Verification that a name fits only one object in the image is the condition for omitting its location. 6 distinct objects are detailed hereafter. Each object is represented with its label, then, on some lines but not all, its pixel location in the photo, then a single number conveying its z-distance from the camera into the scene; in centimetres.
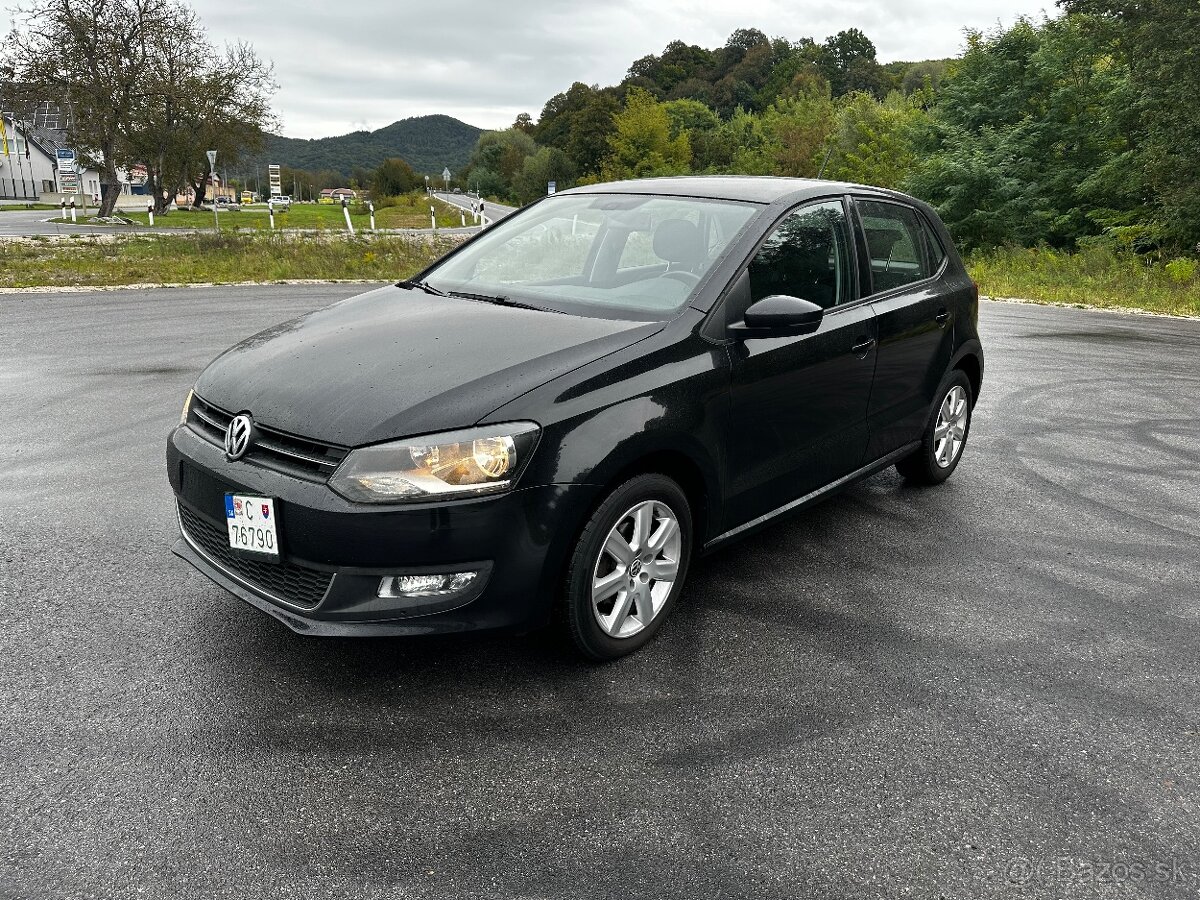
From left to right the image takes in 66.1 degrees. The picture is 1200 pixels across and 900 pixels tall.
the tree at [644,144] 7444
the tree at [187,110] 4553
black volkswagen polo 287
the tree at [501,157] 11988
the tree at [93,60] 4197
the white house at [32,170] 8725
